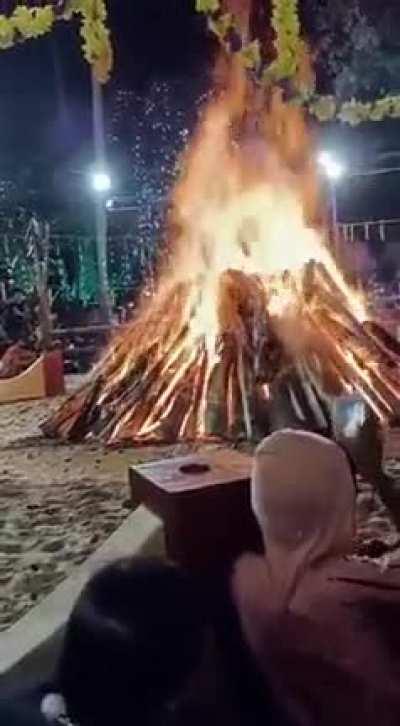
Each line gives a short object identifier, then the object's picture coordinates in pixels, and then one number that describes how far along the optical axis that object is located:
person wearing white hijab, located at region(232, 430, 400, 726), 1.72
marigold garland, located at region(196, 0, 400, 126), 8.97
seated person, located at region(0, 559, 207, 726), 1.77
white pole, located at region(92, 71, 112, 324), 16.69
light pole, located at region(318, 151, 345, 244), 14.56
